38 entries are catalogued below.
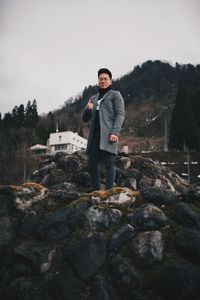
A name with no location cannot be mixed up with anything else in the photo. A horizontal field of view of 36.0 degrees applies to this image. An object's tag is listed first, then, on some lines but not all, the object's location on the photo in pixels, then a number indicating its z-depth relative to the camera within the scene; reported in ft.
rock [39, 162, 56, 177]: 32.58
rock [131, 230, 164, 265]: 12.29
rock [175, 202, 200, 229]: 13.30
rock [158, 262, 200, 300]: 10.66
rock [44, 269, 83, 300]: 11.44
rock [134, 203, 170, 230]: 13.58
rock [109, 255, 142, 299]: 11.44
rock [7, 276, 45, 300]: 11.51
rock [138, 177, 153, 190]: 31.44
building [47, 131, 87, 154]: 221.25
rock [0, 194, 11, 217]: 15.42
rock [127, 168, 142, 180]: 32.60
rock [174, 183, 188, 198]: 33.50
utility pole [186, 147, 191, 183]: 116.83
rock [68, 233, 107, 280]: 12.23
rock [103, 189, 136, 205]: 15.52
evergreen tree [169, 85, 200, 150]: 149.38
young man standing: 18.86
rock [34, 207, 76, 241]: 13.98
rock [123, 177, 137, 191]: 30.06
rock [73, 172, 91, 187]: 27.21
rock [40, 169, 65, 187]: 30.62
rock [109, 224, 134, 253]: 13.07
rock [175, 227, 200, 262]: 11.85
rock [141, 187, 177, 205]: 15.07
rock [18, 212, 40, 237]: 14.56
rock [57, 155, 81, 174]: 32.39
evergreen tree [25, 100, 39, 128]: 244.77
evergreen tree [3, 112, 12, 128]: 234.62
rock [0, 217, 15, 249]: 14.19
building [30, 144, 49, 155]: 218.38
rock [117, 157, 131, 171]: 34.66
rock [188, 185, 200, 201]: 15.07
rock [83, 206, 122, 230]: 14.21
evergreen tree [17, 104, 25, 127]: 242.86
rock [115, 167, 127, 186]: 30.58
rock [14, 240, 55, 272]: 12.62
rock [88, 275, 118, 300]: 11.18
